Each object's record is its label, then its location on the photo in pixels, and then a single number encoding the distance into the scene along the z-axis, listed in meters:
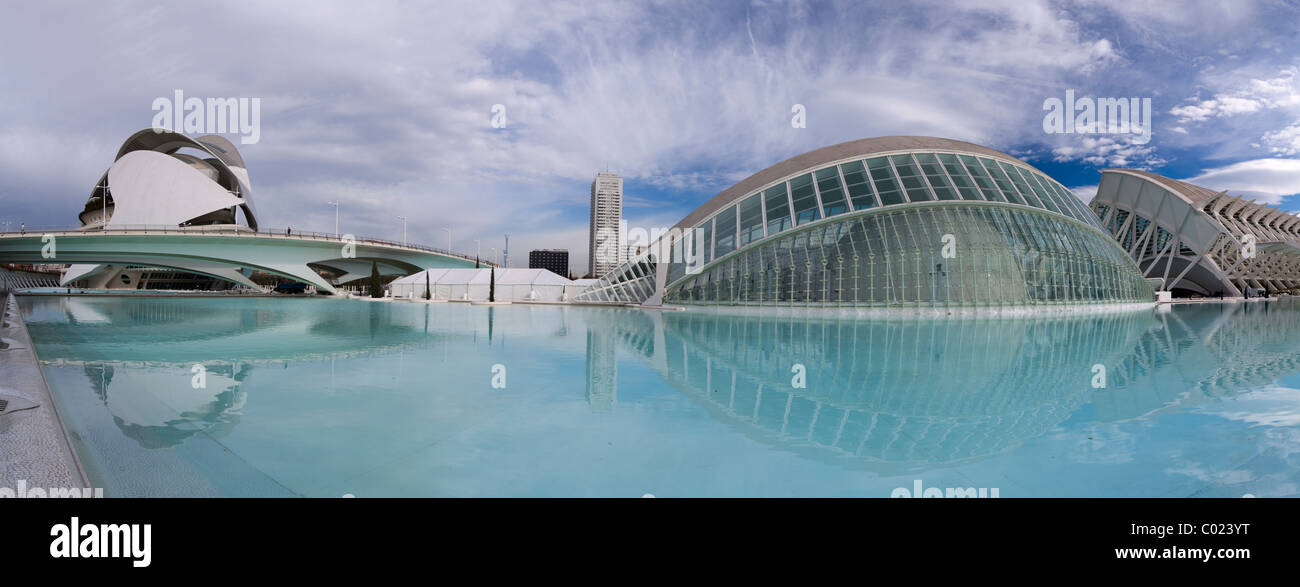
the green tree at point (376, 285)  54.88
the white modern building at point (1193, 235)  59.19
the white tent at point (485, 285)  48.03
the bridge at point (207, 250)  48.03
